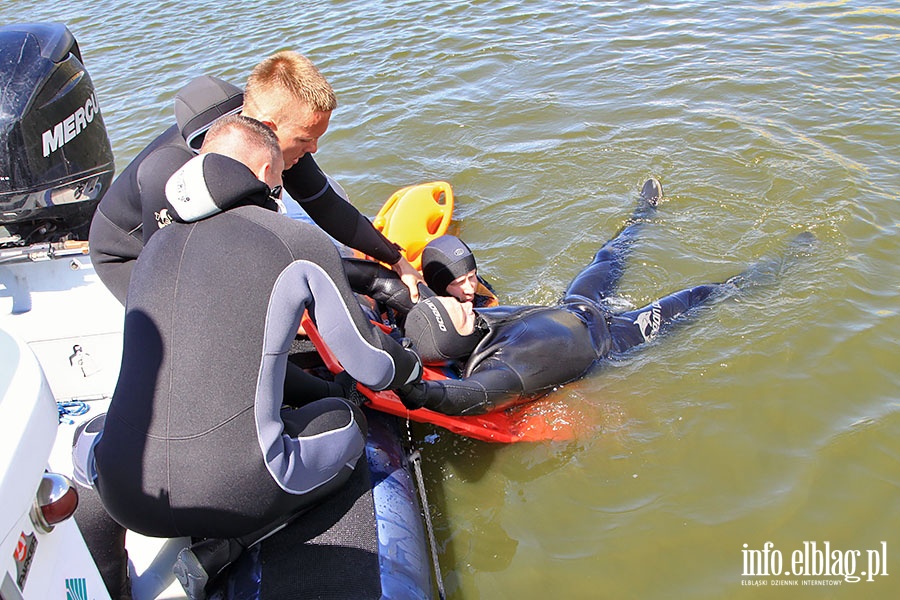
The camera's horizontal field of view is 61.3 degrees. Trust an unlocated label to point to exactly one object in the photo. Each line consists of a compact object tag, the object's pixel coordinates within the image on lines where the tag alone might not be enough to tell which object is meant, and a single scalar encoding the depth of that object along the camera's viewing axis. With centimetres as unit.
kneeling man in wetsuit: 227
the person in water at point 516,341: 362
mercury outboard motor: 378
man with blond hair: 302
